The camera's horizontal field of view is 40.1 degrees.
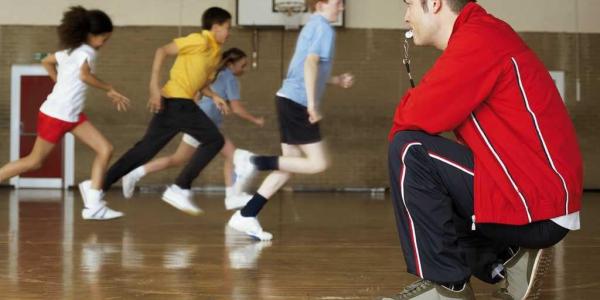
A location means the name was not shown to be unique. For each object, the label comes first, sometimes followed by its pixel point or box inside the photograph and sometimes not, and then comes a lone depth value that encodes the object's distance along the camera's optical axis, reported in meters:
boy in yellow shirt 5.83
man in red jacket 2.30
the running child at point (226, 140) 6.44
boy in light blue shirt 4.71
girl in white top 5.60
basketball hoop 10.25
